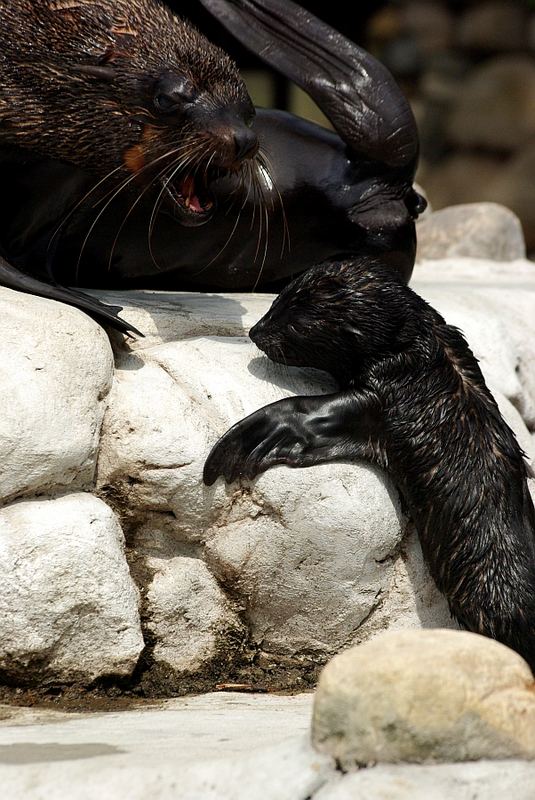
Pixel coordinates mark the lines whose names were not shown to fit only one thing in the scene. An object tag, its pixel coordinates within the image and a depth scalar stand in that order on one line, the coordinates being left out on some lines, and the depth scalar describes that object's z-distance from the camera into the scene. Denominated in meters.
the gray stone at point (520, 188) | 27.62
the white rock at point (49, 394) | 7.33
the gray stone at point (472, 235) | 15.09
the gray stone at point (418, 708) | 5.41
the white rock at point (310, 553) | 7.99
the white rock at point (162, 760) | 5.39
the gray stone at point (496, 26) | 28.06
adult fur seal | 8.09
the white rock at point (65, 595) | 7.18
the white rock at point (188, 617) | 7.89
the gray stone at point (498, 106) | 28.00
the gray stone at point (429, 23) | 28.80
